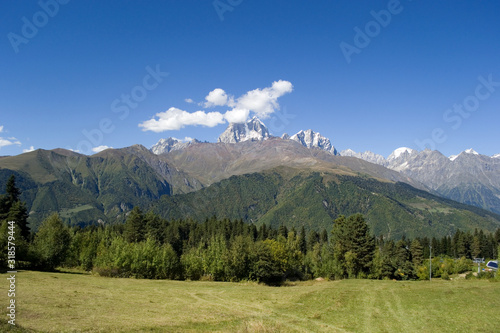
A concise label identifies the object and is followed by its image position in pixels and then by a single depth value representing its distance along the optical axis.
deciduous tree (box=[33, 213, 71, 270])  61.53
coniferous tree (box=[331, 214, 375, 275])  79.00
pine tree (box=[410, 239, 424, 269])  109.62
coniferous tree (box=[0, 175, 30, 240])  69.89
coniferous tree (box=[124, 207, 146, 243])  97.12
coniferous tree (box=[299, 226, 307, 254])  123.75
